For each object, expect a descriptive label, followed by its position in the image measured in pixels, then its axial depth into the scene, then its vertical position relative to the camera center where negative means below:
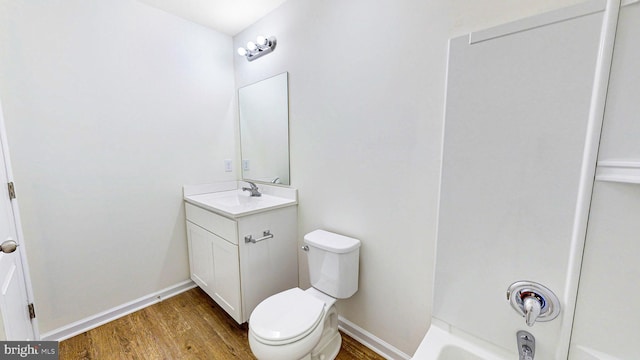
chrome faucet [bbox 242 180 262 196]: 2.13 -0.35
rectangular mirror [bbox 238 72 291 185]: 1.96 +0.19
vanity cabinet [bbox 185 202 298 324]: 1.60 -0.77
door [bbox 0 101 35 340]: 1.00 -0.62
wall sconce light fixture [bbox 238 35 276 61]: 1.93 +0.86
